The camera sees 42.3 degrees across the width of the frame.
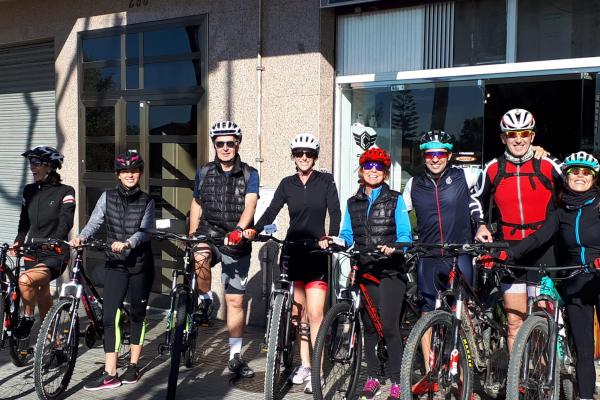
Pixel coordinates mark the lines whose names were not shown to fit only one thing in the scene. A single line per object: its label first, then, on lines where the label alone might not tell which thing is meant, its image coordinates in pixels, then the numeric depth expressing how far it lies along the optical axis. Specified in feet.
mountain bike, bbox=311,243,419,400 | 18.06
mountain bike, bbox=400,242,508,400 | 15.67
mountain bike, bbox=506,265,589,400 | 15.43
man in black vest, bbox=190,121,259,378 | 21.12
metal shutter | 37.58
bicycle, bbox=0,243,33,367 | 22.17
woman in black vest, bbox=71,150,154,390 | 20.38
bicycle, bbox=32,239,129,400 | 18.88
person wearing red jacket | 17.99
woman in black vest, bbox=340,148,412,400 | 18.47
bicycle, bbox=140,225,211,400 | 18.99
